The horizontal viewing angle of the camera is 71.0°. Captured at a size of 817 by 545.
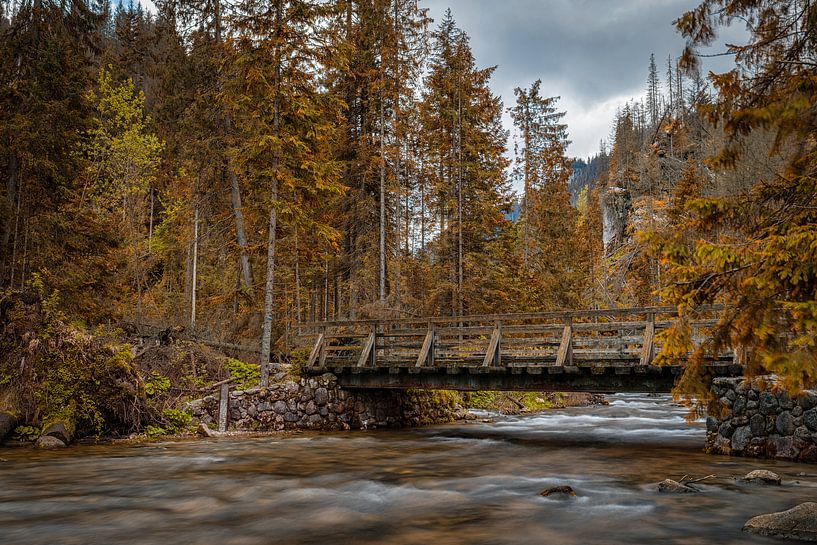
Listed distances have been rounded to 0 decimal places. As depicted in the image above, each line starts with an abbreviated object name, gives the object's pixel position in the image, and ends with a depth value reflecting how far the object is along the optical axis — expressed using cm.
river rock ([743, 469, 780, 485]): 943
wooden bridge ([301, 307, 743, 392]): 1366
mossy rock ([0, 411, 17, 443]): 1276
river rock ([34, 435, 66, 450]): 1267
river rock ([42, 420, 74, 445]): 1297
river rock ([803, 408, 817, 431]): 1134
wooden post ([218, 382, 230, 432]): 1593
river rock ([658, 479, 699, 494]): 937
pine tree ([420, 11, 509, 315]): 2461
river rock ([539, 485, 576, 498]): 927
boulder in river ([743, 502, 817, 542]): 662
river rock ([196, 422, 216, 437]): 1530
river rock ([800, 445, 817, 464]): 1144
